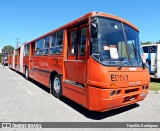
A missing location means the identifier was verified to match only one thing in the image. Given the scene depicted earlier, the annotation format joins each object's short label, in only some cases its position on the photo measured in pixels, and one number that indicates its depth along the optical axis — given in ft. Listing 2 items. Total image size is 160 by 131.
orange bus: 10.41
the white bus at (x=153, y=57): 25.66
